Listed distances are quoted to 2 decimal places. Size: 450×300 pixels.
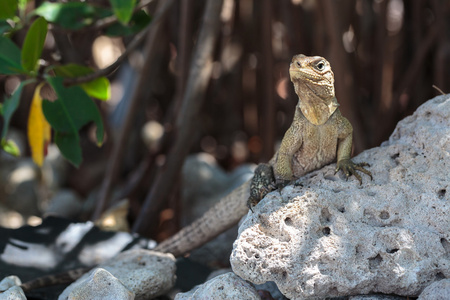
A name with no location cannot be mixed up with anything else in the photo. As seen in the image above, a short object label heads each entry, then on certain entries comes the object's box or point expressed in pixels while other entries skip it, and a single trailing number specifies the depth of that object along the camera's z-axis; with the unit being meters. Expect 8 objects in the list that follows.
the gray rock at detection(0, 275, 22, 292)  5.03
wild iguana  4.82
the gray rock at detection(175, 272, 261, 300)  4.40
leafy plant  6.01
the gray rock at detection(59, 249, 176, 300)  5.20
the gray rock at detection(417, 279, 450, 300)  3.96
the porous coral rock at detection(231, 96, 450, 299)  4.38
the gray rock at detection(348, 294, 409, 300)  4.47
